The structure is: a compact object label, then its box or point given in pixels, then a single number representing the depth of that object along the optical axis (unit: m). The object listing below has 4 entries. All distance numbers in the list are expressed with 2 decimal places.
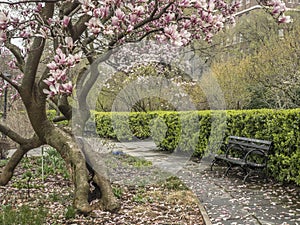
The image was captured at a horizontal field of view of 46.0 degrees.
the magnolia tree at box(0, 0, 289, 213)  2.65
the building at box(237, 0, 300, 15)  29.95
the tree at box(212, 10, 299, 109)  12.77
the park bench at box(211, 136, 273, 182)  6.32
